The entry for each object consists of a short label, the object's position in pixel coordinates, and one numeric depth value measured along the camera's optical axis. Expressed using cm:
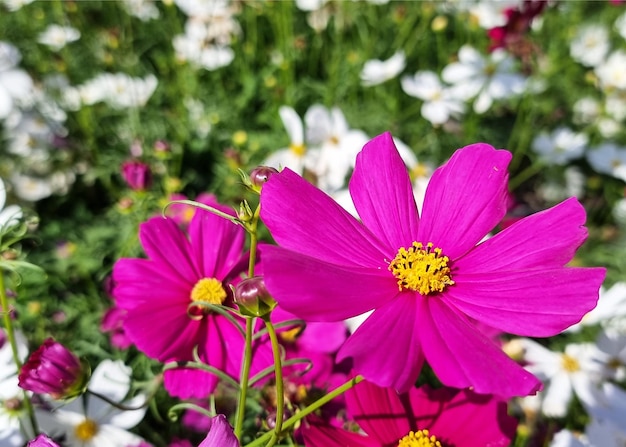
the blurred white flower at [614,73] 49
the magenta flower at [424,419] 14
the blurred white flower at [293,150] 33
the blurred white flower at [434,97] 39
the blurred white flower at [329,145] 32
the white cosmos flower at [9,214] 16
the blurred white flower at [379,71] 42
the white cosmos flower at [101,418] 19
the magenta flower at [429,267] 11
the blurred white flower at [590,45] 55
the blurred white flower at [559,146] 41
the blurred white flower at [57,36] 48
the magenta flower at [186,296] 15
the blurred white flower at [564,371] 26
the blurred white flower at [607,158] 41
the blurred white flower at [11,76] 33
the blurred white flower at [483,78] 41
